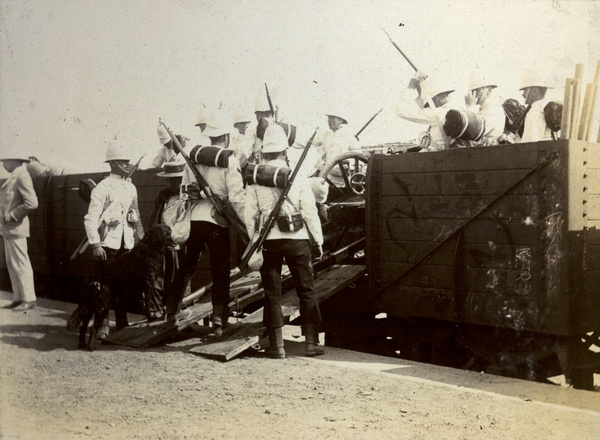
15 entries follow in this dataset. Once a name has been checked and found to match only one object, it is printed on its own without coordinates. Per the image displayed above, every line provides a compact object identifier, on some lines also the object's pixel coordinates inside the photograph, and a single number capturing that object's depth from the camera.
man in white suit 8.02
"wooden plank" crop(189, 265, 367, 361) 7.21
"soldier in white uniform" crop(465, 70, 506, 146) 8.48
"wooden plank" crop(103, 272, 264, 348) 7.73
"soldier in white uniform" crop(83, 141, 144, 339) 8.10
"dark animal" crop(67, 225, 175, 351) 7.72
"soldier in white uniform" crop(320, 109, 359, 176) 10.88
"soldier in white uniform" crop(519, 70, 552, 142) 7.85
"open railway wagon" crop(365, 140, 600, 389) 6.36
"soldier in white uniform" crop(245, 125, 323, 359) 7.31
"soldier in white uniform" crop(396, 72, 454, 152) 8.55
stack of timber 6.71
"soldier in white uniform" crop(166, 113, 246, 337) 7.90
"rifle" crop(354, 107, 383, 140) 12.30
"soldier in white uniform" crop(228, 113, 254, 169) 10.34
